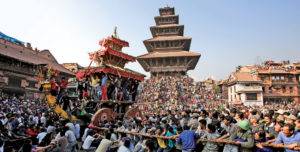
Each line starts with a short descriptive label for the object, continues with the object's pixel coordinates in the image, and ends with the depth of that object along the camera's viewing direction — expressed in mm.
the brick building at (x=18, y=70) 21594
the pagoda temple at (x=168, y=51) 37750
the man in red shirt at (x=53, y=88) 9094
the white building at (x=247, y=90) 31359
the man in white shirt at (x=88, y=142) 6207
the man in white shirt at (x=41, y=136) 6443
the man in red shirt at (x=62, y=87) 9405
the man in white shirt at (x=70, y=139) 6063
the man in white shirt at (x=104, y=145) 5402
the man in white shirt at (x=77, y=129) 7601
